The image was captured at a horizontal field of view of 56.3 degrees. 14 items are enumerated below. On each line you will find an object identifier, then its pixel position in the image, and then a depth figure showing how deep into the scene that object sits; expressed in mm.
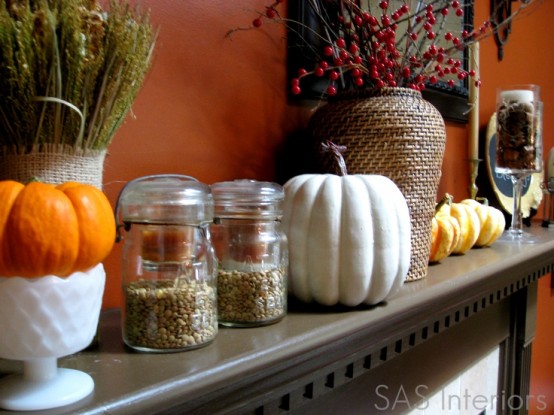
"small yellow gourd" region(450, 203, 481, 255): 1060
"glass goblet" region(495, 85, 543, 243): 1276
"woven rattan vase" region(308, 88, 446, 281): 784
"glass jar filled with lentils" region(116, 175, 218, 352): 491
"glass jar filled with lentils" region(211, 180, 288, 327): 576
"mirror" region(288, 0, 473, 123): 917
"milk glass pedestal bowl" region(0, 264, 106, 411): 376
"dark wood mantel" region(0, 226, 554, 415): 431
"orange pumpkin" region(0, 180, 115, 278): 368
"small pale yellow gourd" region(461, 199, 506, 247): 1155
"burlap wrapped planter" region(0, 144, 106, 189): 470
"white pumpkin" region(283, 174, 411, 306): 625
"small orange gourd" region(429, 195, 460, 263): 957
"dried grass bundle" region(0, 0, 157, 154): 442
